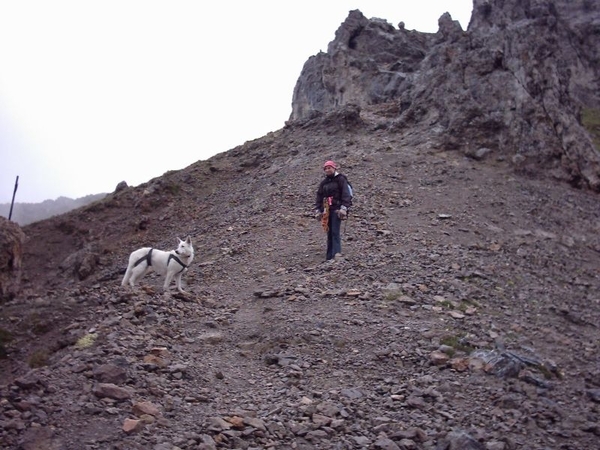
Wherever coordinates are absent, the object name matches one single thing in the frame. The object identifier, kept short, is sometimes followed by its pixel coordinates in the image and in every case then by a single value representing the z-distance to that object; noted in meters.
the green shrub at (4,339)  8.45
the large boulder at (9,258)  13.26
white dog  10.66
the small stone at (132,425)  5.45
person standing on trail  12.80
